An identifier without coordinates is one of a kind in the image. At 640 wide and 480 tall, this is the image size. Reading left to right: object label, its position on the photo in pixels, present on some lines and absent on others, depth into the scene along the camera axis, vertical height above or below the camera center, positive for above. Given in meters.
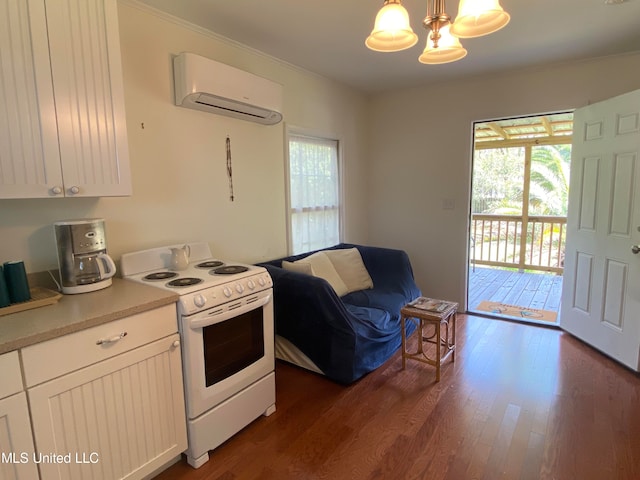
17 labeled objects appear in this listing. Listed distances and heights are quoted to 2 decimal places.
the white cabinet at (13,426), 1.19 -0.75
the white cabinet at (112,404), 1.30 -0.82
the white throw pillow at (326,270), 3.12 -0.62
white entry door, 2.61 -0.28
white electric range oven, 1.74 -0.73
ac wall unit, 2.23 +0.75
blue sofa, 2.40 -0.90
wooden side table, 2.52 -0.99
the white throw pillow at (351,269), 3.37 -0.66
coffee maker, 1.71 -0.26
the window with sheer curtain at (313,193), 3.40 +0.07
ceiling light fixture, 1.33 +0.70
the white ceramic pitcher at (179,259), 2.18 -0.35
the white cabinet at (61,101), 1.44 +0.46
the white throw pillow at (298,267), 2.81 -0.52
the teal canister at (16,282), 1.52 -0.33
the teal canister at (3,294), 1.46 -0.36
